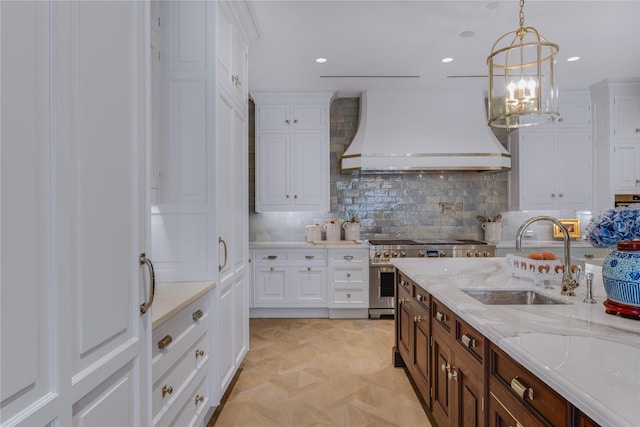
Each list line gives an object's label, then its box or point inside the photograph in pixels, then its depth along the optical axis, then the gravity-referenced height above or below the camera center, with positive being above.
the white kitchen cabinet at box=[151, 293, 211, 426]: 1.44 -0.74
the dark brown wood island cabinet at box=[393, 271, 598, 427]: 0.98 -0.65
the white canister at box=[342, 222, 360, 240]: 4.61 -0.26
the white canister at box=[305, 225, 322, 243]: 4.58 -0.29
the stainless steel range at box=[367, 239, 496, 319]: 4.11 -0.52
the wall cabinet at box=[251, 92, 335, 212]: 4.43 +0.81
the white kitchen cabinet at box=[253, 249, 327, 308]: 4.21 -0.81
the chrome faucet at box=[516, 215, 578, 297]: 1.62 -0.31
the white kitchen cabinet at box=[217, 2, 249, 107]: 2.22 +1.09
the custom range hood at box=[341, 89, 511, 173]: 4.21 +0.92
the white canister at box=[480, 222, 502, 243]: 4.57 -0.27
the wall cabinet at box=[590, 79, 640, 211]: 4.22 +0.87
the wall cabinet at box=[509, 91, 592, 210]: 4.42 +0.66
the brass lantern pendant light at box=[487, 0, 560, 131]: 1.80 +0.66
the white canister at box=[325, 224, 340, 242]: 4.62 -0.30
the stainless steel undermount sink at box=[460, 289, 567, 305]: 1.77 -0.44
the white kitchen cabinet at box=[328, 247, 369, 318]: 4.19 -0.82
